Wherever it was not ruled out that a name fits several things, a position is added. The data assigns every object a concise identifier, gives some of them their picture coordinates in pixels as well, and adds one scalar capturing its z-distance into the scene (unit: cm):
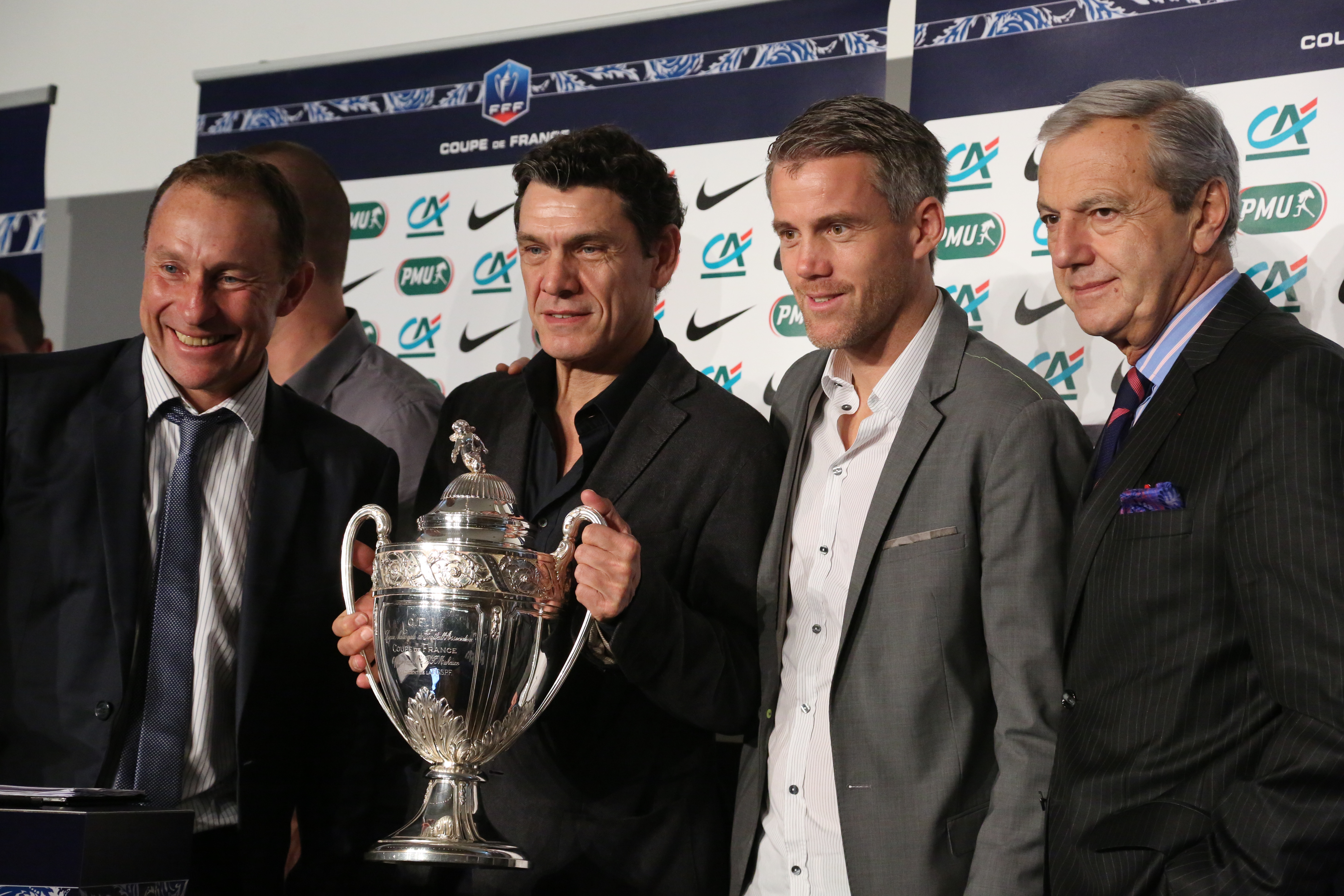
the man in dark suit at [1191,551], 199
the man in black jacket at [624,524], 257
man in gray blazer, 246
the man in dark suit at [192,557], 263
